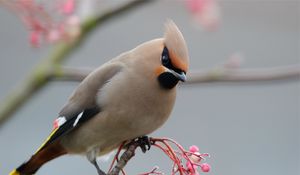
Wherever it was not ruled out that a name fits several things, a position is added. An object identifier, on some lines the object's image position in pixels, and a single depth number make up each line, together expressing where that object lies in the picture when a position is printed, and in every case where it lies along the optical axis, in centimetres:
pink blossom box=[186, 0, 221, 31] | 836
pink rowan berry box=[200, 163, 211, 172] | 650
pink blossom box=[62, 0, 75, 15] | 719
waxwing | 750
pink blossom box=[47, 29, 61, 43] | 714
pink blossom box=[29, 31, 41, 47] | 720
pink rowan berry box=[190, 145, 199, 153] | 672
